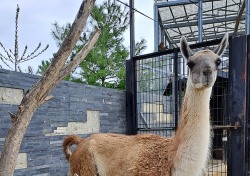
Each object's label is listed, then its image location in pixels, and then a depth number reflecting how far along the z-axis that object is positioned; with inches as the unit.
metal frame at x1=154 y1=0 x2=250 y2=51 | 238.7
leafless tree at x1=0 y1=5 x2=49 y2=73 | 145.2
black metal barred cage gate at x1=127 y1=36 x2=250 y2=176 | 118.6
